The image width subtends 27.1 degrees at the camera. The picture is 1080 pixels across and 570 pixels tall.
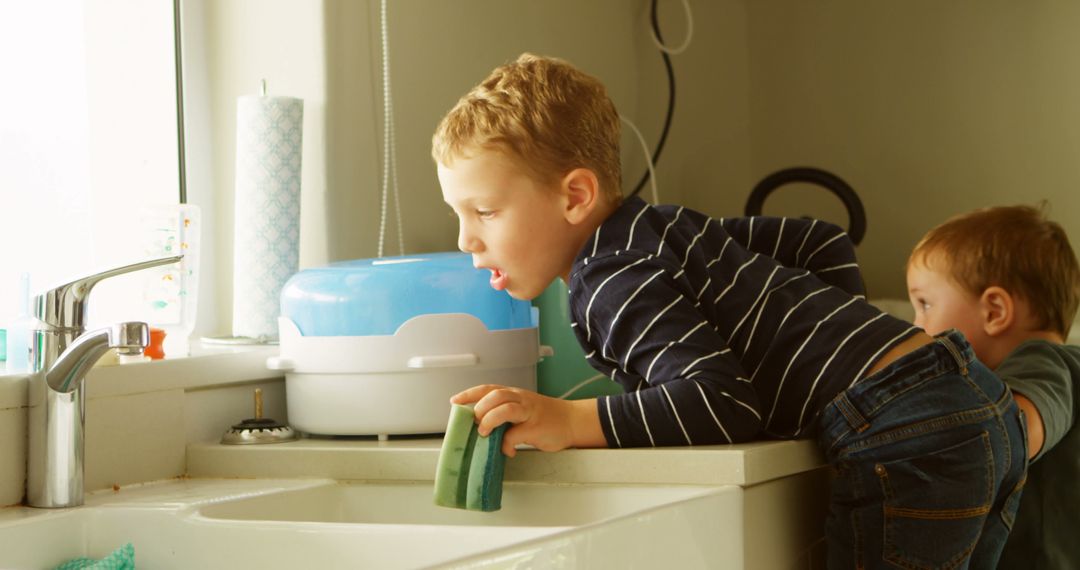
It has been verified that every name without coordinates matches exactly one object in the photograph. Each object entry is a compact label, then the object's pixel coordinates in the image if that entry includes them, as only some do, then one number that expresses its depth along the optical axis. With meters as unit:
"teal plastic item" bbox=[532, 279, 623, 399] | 2.36
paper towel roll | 2.30
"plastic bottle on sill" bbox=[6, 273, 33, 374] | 2.04
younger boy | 2.25
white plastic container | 2.13
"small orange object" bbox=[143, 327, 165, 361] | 2.16
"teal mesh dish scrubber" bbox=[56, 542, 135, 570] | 1.90
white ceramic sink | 1.81
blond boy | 1.98
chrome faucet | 1.98
